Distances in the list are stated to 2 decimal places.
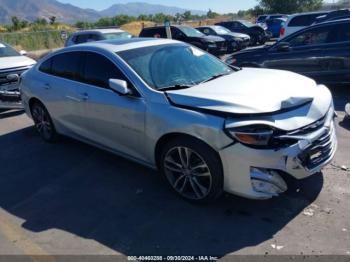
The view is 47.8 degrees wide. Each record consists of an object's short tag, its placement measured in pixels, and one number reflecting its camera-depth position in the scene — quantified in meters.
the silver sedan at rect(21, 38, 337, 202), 3.69
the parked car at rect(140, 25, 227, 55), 17.48
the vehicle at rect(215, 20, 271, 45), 23.36
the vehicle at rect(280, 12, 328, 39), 16.90
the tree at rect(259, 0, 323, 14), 46.53
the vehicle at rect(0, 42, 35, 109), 8.46
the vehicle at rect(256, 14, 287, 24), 28.87
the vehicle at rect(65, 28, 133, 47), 14.85
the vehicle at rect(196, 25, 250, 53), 19.69
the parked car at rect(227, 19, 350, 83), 8.29
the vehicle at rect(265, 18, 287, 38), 25.73
